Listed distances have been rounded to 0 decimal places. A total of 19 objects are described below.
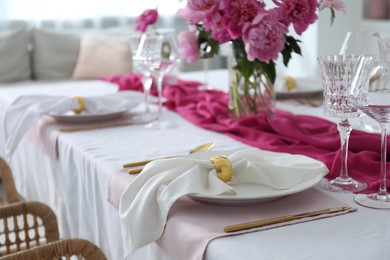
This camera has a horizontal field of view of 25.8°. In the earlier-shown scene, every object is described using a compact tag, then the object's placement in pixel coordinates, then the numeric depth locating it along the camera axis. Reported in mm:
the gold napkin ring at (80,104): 1897
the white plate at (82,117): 1847
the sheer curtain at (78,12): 4312
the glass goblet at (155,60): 1749
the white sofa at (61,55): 4152
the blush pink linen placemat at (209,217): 1136
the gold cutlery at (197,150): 1453
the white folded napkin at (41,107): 1868
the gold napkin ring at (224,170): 1231
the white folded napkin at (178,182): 1189
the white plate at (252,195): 1188
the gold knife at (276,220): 1129
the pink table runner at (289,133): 1374
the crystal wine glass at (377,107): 1177
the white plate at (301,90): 2045
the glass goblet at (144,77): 1789
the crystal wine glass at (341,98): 1238
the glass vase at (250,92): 1739
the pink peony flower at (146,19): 2118
